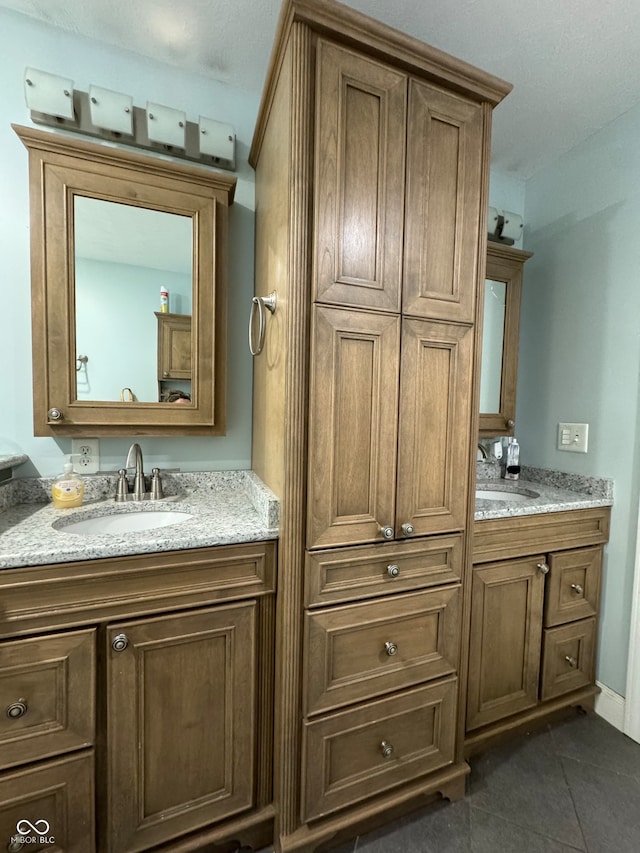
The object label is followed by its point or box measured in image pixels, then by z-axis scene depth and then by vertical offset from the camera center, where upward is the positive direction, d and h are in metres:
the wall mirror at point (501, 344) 1.99 +0.33
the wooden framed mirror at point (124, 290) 1.27 +0.39
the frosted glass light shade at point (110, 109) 1.31 +1.01
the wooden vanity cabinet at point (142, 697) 0.91 -0.79
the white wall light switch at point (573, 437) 1.82 -0.15
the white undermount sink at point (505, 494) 1.85 -0.45
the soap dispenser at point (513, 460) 2.02 -0.29
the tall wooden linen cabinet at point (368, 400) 1.02 +0.01
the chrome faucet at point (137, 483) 1.38 -0.32
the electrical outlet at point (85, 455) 1.40 -0.22
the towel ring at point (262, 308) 1.20 +0.30
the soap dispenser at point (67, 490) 1.25 -0.32
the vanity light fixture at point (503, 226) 2.01 +0.97
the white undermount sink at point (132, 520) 1.29 -0.43
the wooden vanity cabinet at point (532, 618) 1.43 -0.87
